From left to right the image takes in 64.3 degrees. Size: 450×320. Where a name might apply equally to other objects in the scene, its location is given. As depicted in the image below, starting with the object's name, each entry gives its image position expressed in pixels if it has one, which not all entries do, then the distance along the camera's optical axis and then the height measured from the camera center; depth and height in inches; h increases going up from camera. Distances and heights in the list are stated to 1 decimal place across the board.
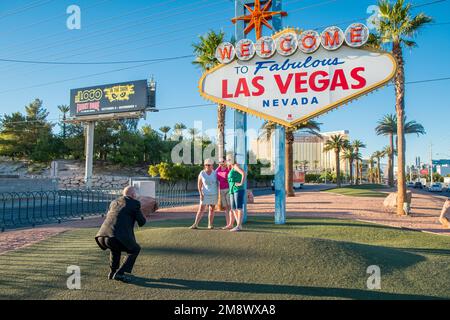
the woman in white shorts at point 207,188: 337.7 -15.5
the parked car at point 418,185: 2751.0 -111.1
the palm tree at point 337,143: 2221.9 +173.2
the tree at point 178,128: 2787.4 +347.5
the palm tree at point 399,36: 606.5 +232.7
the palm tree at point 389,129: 2020.1 +240.1
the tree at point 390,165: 2208.7 +35.8
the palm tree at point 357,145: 2711.6 +195.7
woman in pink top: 358.3 -14.5
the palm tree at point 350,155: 2608.3 +118.3
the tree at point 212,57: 740.0 +238.8
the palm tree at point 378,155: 3063.5 +136.3
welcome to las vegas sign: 371.9 +108.7
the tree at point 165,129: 2691.7 +321.9
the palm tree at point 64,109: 2248.3 +398.4
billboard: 1331.2 +289.3
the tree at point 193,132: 2525.1 +294.0
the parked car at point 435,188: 2085.4 -101.8
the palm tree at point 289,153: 1053.5 +55.8
